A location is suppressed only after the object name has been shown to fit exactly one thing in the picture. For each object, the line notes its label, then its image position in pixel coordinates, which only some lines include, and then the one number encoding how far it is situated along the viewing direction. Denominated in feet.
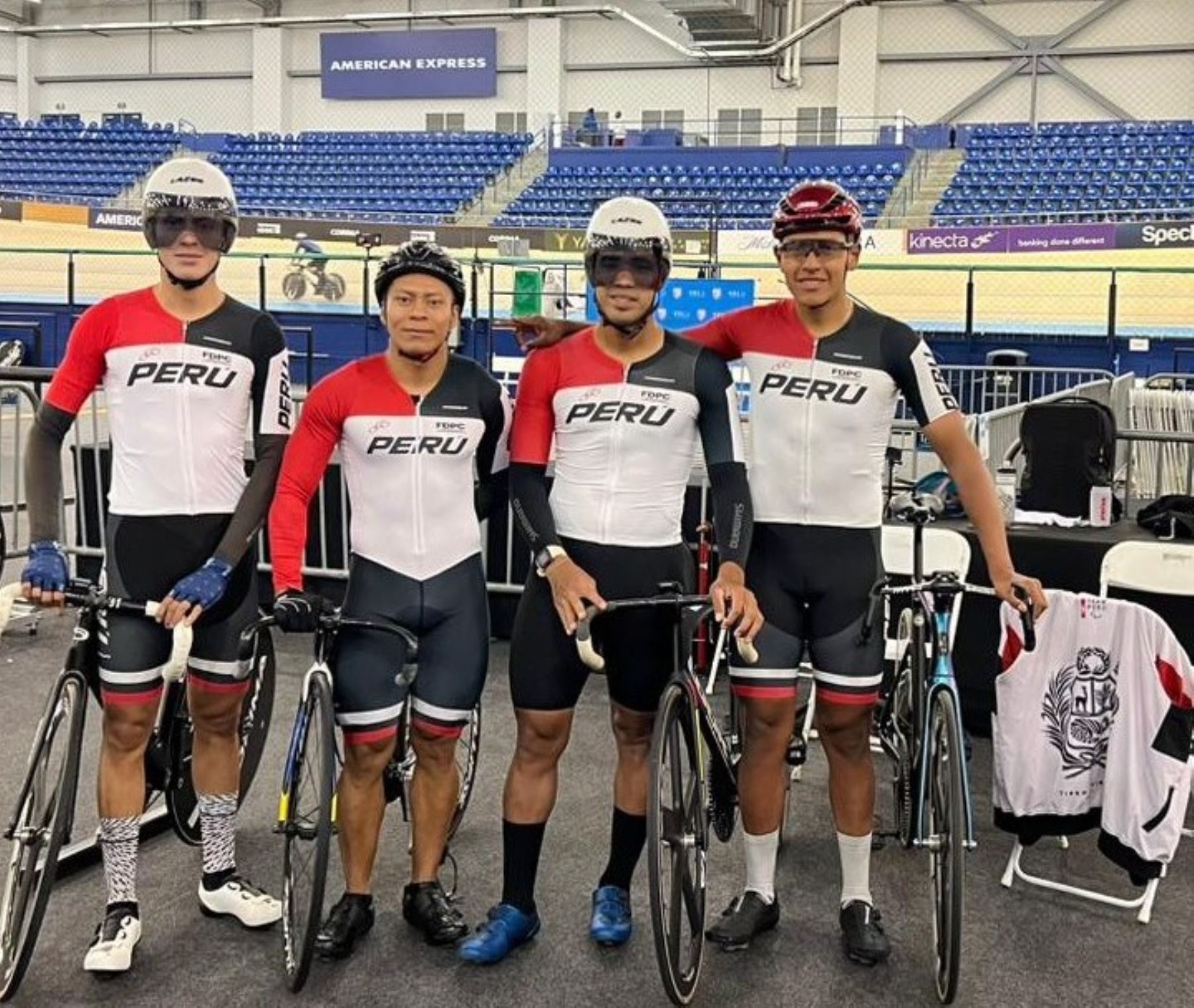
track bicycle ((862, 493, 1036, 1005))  8.96
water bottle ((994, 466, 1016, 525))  15.46
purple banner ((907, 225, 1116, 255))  48.47
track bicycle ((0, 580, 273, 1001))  8.92
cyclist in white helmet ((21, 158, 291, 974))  9.29
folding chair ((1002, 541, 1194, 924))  12.87
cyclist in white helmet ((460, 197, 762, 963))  9.29
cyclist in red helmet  9.53
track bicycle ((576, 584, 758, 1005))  8.57
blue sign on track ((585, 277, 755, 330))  29.50
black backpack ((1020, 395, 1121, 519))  14.94
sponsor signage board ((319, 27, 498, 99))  79.51
